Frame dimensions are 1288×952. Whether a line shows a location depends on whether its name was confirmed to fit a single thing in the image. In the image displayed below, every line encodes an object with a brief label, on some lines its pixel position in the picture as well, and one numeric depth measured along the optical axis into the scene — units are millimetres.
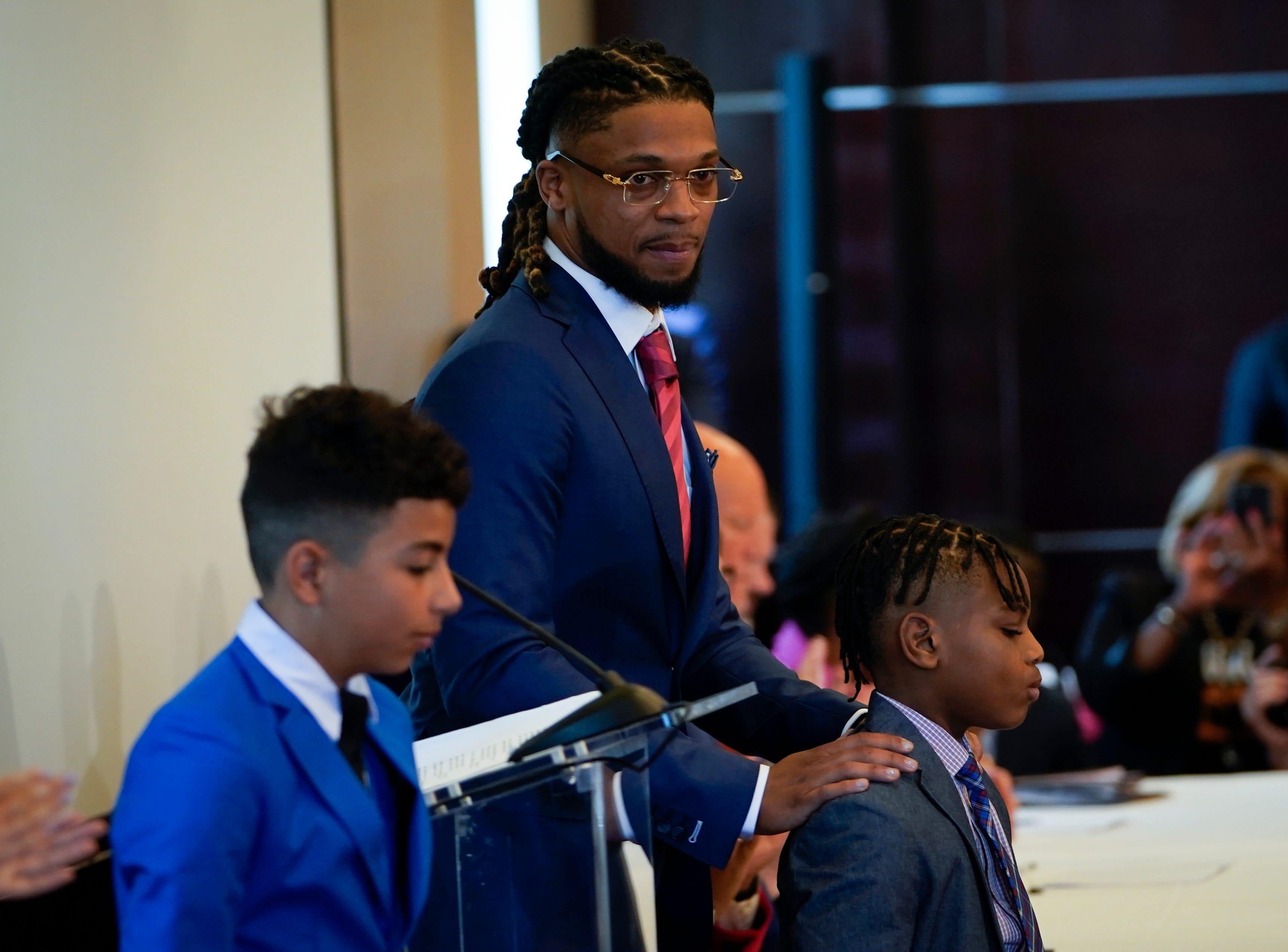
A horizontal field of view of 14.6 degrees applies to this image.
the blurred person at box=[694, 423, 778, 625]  6680
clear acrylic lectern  4970
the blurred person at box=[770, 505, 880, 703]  6915
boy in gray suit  5190
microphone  4923
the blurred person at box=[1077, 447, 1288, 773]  8390
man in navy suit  5218
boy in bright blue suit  4794
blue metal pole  11087
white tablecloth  5715
